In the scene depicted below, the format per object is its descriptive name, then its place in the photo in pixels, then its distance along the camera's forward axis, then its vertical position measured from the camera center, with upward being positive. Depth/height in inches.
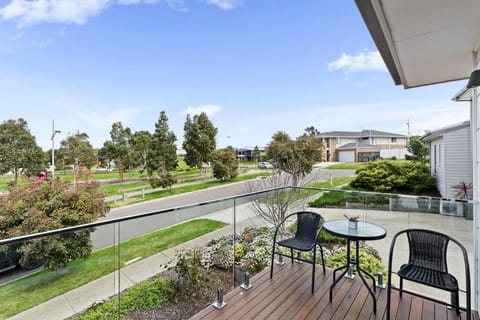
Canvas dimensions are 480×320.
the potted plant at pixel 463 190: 300.6 -38.8
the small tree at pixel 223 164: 750.1 -14.8
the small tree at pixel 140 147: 821.2 +42.5
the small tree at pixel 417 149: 736.3 +29.9
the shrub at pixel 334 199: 152.9 -27.1
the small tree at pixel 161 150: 674.2 +26.3
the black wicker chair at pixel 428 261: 77.3 -35.7
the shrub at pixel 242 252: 134.4 -56.3
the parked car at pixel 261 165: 963.6 -25.6
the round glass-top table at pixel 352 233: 94.4 -29.8
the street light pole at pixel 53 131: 627.5 +73.6
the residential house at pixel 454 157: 315.3 +2.2
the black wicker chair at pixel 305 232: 108.5 -34.9
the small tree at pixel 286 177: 199.8 -26.9
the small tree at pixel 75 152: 804.6 +25.7
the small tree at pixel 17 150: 607.5 +25.6
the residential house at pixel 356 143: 1273.4 +88.6
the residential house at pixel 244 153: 1796.8 +46.9
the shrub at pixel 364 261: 132.5 -57.4
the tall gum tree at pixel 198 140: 773.9 +61.3
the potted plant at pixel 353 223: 105.7 -28.0
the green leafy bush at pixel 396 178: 433.9 -35.5
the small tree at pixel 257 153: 1089.6 +25.9
